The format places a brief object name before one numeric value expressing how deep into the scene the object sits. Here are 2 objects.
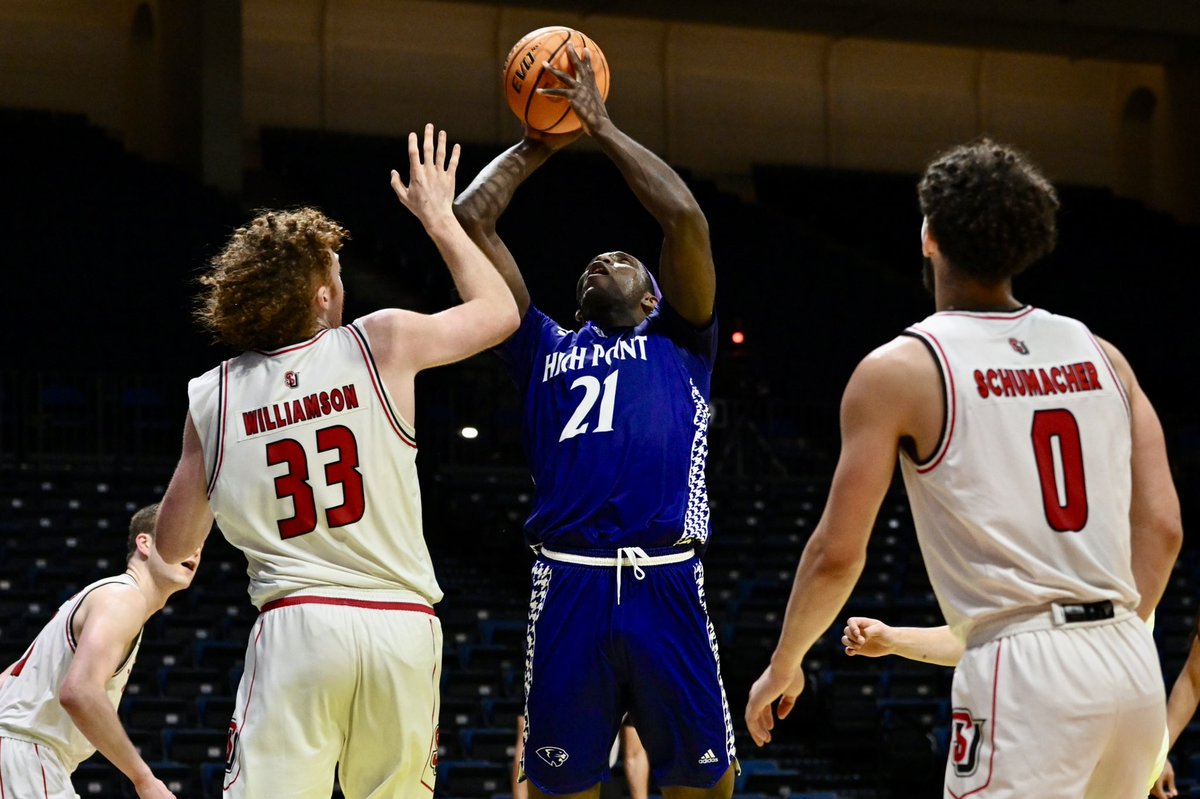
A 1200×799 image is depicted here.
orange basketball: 9.60
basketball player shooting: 8.68
